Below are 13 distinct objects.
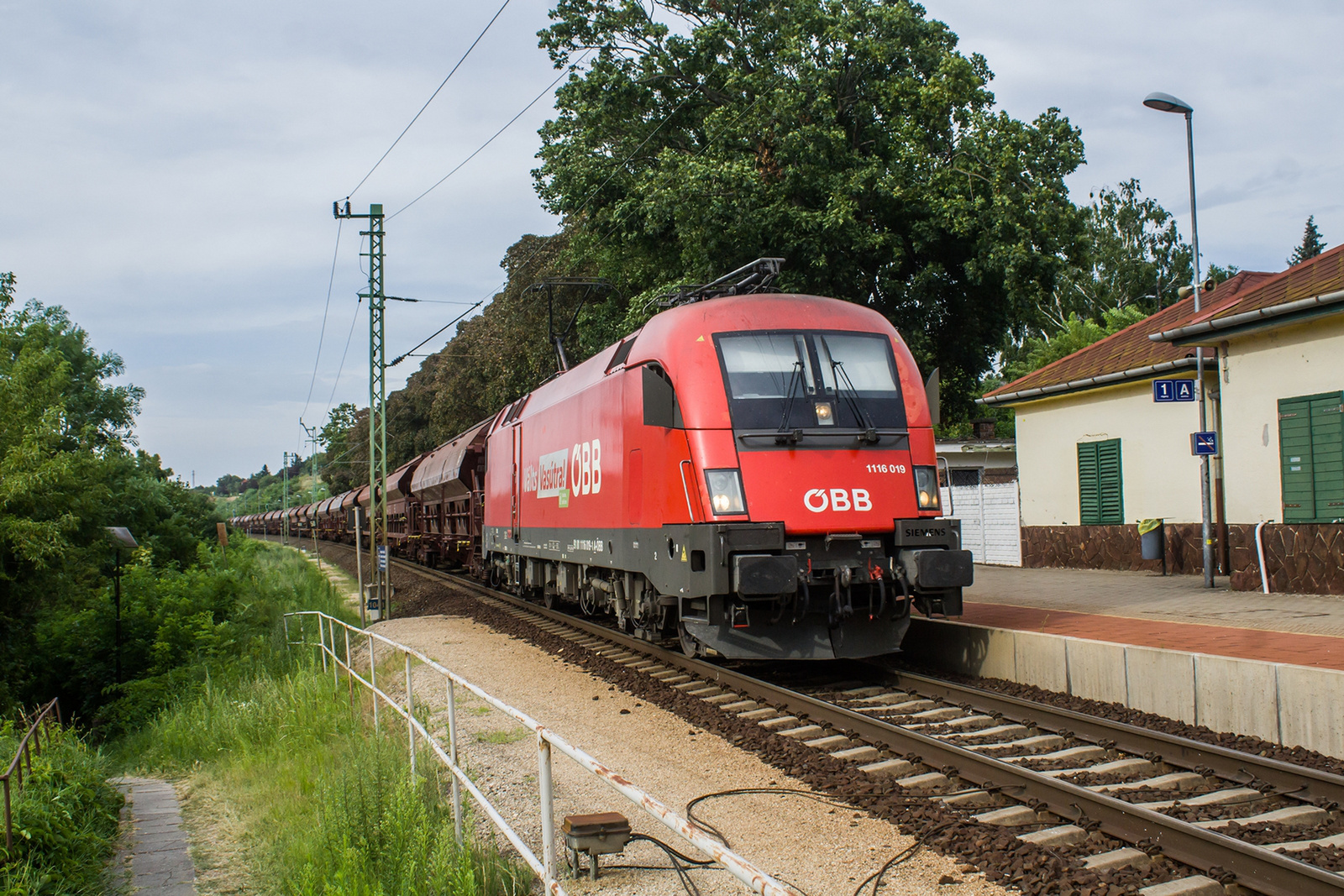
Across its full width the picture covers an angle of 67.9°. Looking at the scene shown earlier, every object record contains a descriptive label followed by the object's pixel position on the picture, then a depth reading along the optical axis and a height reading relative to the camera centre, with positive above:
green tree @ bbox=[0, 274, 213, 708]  15.87 +0.11
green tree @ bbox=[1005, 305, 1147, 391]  39.22 +5.97
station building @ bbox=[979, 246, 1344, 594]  12.10 +0.70
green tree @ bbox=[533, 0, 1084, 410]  22.64 +7.77
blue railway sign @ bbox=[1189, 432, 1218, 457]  13.17 +0.50
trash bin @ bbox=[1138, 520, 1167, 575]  16.16 -0.93
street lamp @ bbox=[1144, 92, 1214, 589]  13.38 +1.83
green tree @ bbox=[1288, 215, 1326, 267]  68.38 +16.19
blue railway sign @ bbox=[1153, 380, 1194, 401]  13.38 +1.24
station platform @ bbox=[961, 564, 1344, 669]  8.24 -1.40
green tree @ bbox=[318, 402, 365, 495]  67.06 +4.65
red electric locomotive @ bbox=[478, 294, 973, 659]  8.55 +0.11
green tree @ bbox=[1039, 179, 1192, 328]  49.97 +11.11
